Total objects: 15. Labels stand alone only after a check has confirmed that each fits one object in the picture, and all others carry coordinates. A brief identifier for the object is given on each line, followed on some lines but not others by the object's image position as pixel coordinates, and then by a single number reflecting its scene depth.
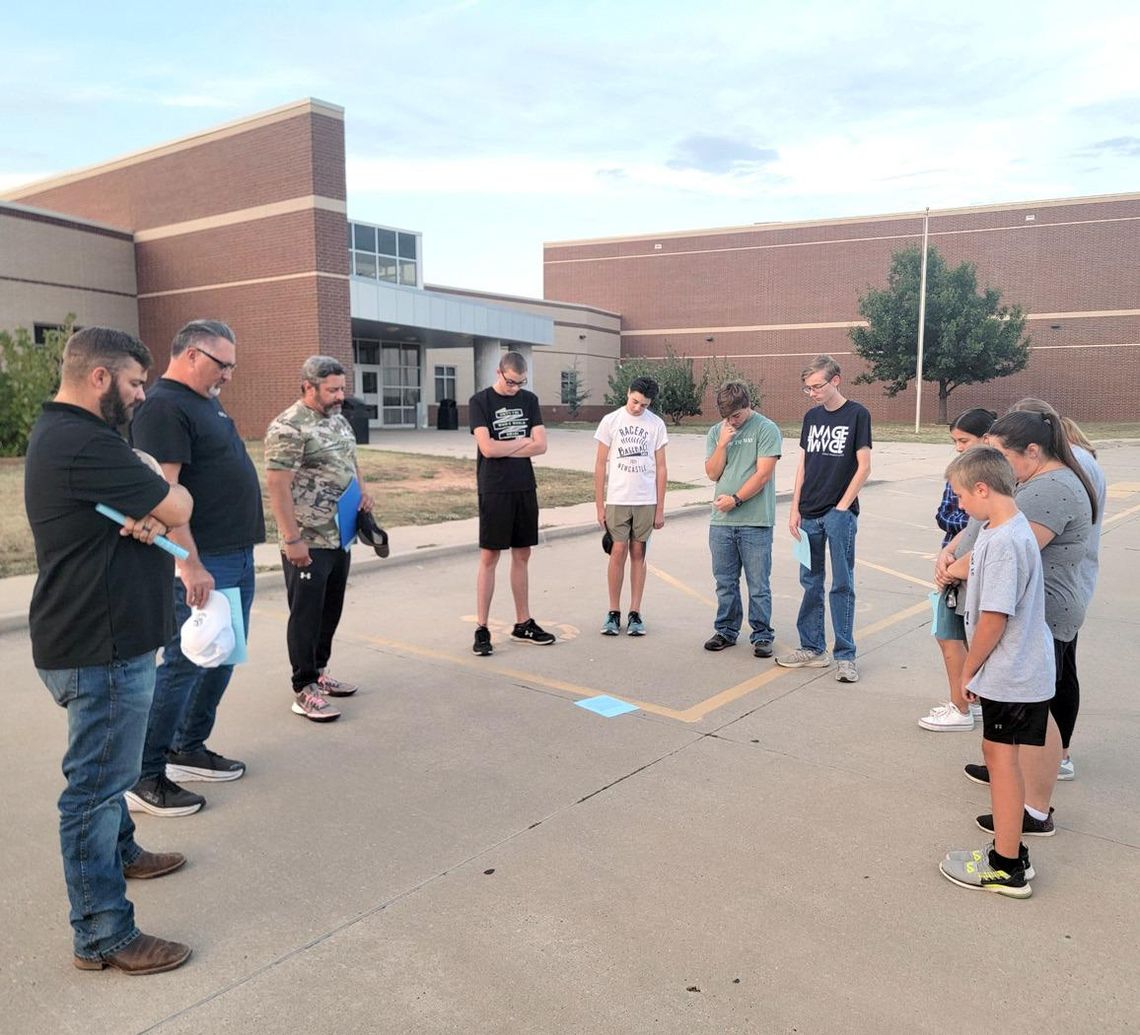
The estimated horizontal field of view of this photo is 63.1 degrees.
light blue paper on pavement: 5.19
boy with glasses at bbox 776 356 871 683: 5.79
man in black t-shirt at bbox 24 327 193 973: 2.70
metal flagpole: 38.45
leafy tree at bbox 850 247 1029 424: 41.38
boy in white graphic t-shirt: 6.74
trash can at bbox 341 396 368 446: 25.44
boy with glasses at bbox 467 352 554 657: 6.27
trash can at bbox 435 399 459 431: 36.50
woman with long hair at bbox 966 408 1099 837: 3.64
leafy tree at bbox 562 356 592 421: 47.97
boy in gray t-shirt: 3.25
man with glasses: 3.85
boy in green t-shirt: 6.32
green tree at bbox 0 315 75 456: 18.25
